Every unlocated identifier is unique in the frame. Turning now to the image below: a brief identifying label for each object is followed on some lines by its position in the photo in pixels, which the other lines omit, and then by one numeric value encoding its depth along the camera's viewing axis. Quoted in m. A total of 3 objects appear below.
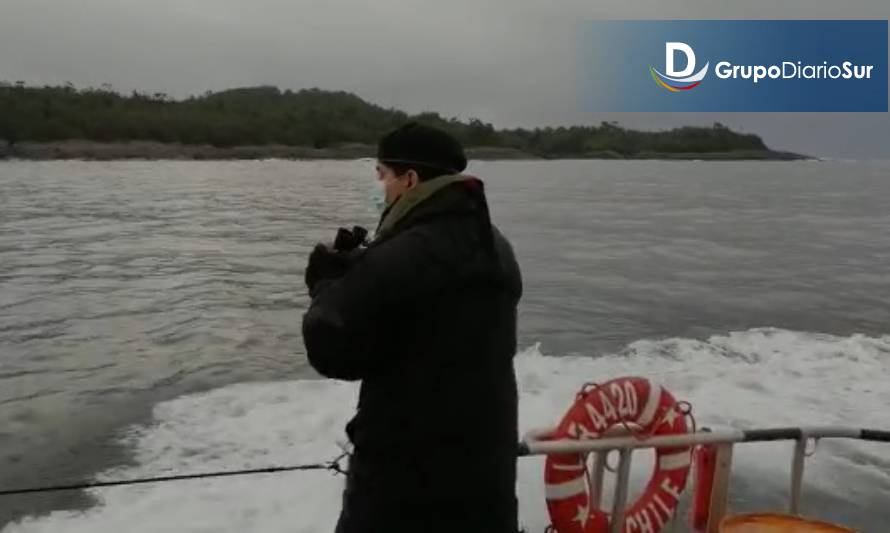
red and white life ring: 3.27
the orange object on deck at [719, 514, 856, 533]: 3.55
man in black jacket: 1.94
